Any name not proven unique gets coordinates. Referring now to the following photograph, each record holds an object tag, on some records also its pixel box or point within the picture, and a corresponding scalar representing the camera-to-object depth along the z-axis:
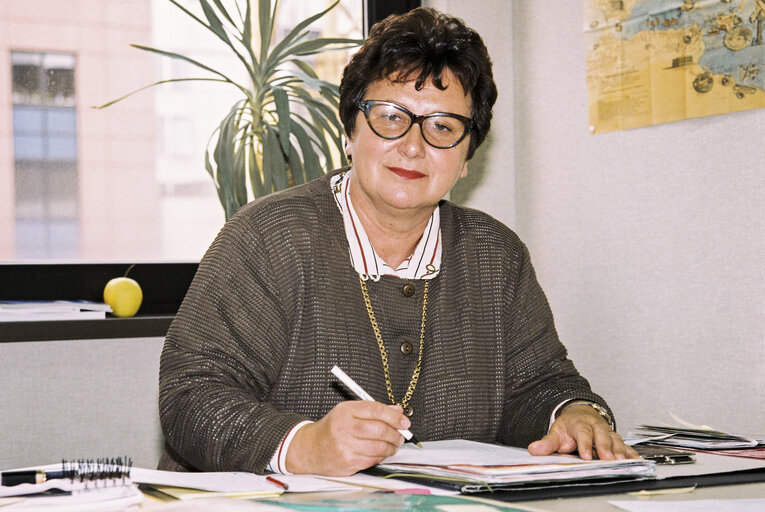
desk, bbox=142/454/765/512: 0.88
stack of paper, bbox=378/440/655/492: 0.96
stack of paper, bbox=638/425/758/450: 1.29
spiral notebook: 0.86
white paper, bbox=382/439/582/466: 1.08
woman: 1.37
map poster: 1.71
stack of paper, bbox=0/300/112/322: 1.96
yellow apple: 2.11
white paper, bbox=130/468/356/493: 0.95
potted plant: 2.14
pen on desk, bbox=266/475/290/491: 0.98
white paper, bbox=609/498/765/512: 0.89
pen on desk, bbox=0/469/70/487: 0.92
